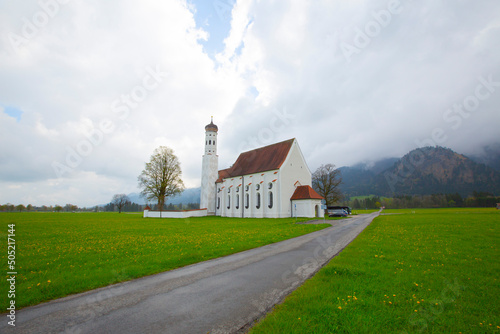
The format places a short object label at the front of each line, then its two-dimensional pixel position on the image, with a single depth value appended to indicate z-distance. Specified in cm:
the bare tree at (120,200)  8581
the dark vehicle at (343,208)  5006
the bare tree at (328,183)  5391
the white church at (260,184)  3828
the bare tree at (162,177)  4738
